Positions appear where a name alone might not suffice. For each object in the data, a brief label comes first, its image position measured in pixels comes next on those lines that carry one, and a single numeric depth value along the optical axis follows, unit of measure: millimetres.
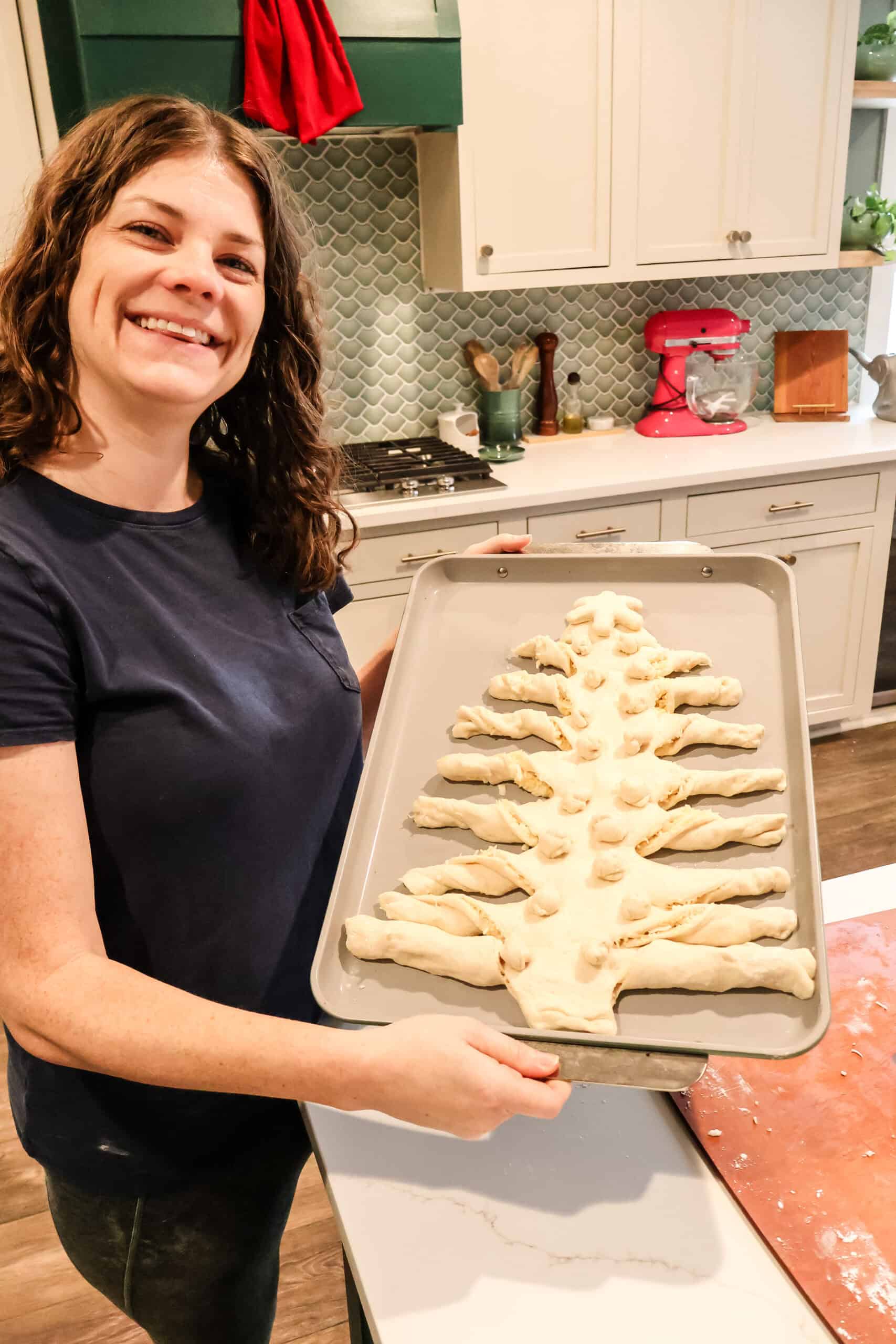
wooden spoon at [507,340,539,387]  3195
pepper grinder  3285
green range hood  2123
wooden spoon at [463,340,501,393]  3174
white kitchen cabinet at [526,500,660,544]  2760
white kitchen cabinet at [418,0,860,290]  2684
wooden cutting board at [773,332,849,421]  3471
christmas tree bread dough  776
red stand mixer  3236
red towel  2234
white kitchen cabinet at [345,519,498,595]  2643
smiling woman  744
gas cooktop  2680
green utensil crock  3154
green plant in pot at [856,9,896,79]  3117
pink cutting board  696
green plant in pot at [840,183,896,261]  3234
